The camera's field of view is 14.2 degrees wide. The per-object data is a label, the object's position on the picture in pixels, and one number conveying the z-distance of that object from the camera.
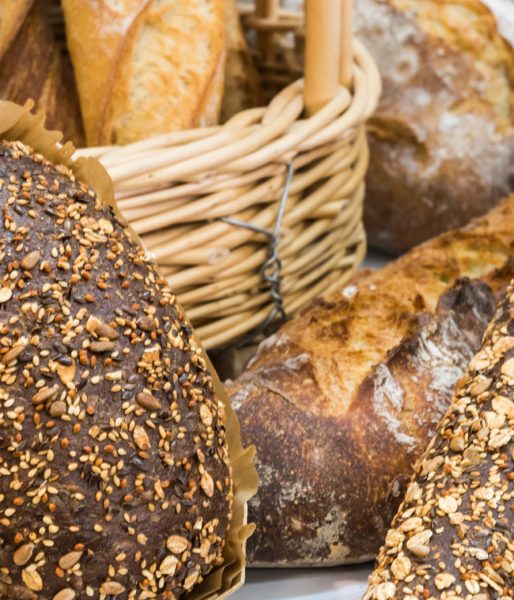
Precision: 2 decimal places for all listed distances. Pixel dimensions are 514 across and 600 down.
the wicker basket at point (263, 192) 0.99
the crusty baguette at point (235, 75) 1.14
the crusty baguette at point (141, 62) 1.03
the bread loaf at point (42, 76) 1.05
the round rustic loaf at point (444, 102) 1.23
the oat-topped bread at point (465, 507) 0.87
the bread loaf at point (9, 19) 1.02
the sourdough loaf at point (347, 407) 0.96
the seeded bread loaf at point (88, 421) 0.84
